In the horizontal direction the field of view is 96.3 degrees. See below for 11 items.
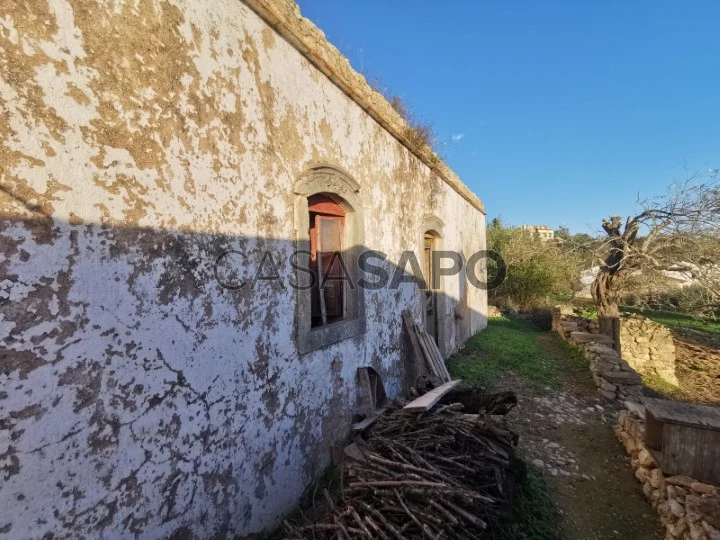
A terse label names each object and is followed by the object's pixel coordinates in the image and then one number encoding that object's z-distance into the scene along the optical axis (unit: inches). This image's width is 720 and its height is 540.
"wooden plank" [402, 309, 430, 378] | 197.8
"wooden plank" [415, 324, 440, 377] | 196.1
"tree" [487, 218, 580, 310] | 587.8
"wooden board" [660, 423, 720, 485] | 119.0
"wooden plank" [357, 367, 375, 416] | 149.8
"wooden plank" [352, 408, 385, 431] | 138.2
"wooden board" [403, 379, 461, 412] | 135.3
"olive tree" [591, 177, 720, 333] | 307.7
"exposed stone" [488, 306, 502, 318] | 590.4
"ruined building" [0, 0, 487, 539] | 57.1
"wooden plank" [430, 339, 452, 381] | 204.4
